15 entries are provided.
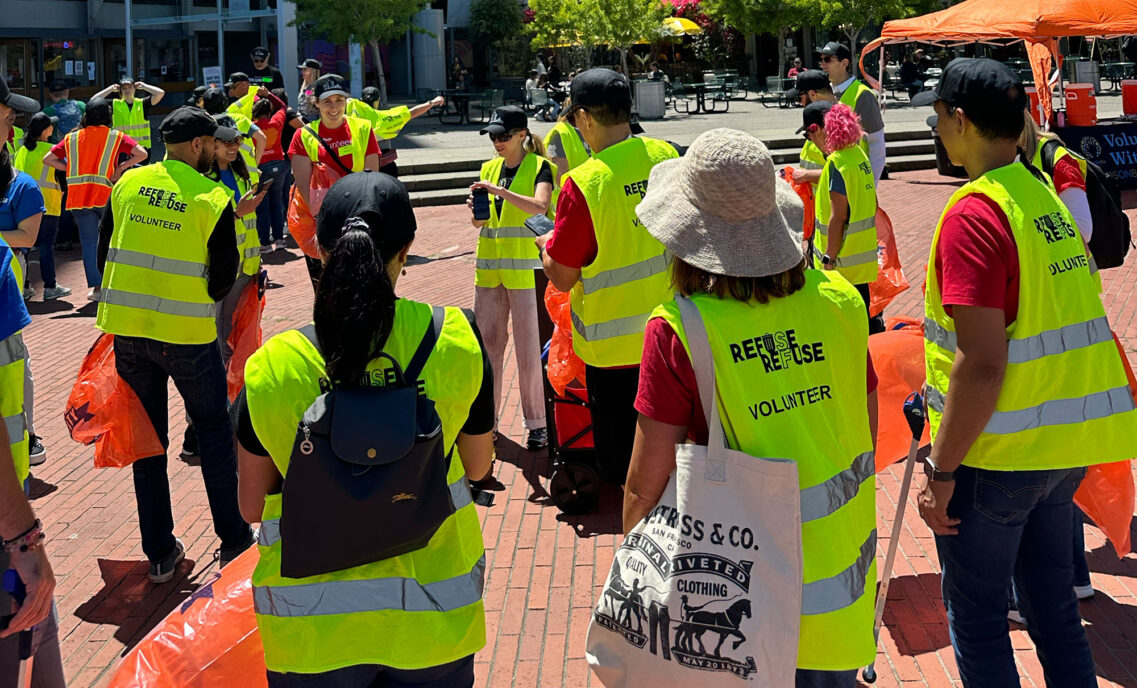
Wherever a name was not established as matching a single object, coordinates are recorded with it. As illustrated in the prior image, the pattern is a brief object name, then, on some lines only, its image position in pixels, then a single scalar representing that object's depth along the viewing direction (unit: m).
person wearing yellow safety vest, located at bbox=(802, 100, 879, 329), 6.58
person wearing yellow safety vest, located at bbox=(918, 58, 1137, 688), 3.05
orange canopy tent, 16.61
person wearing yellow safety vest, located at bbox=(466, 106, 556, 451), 6.54
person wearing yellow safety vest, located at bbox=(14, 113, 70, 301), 11.75
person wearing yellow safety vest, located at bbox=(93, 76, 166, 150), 13.65
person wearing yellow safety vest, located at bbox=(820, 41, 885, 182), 9.58
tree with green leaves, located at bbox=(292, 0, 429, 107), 25.42
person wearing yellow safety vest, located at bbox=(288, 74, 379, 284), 9.12
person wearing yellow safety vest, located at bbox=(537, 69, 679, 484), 4.62
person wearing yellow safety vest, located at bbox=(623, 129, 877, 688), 2.53
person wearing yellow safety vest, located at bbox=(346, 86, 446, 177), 12.30
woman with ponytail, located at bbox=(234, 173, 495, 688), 2.47
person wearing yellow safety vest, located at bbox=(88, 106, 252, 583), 5.04
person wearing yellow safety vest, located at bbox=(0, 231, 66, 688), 2.93
